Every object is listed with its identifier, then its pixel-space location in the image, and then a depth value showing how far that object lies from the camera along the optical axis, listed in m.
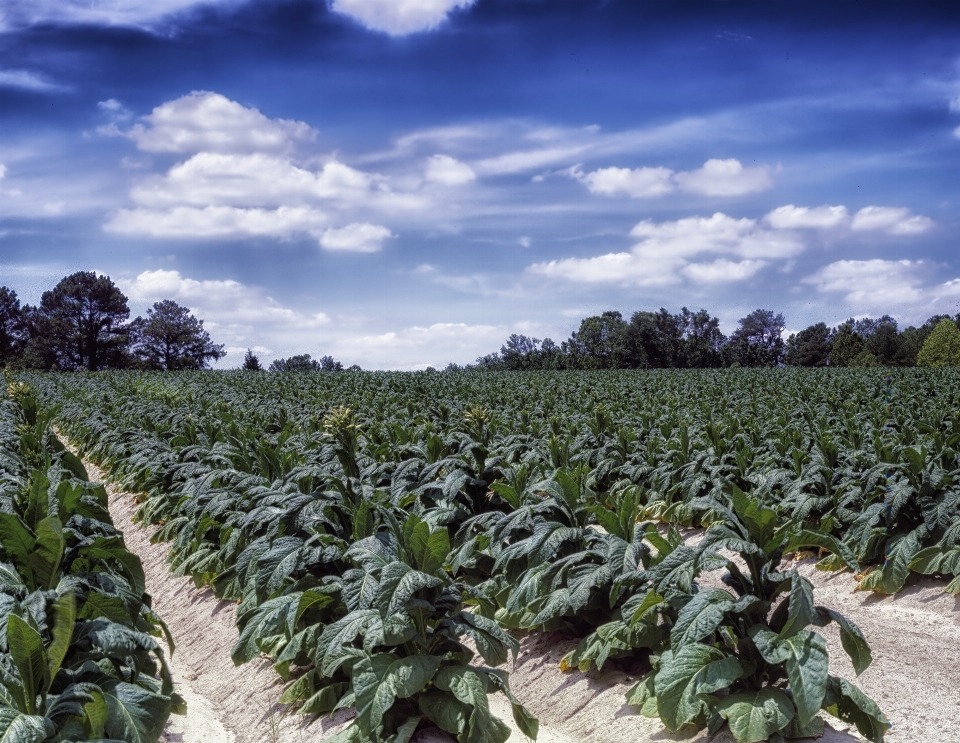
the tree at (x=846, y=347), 96.25
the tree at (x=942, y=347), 76.06
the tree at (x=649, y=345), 96.69
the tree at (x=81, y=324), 89.00
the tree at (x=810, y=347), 108.25
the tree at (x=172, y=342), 95.12
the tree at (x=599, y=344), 96.50
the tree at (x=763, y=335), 111.97
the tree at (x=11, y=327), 94.06
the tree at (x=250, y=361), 68.76
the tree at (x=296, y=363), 80.85
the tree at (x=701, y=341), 95.06
